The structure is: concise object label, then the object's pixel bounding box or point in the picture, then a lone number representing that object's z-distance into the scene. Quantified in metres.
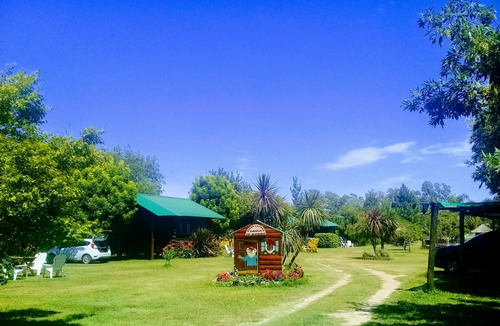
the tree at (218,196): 42.19
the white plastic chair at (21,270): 17.13
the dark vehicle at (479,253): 17.07
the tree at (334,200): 114.12
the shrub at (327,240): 48.91
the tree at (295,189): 70.93
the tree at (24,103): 16.25
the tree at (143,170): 70.55
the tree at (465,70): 10.02
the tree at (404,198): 72.52
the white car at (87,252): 25.97
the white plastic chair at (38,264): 19.05
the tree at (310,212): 20.20
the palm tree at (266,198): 29.68
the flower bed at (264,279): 15.19
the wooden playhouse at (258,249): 16.22
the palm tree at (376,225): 30.39
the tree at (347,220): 54.12
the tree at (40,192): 7.35
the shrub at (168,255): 23.39
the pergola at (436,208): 13.39
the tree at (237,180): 60.53
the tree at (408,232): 37.47
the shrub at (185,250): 30.34
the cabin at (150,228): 31.84
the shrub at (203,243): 30.80
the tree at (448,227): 43.16
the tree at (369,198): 74.70
